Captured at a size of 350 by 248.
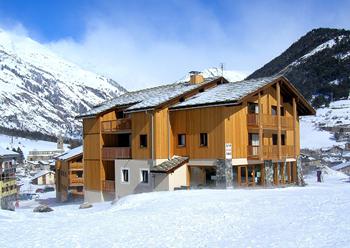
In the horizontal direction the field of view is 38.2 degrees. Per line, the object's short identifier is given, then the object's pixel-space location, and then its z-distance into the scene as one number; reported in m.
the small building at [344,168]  77.31
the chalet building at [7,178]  64.50
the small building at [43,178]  120.94
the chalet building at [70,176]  62.62
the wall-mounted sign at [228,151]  35.59
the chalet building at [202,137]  36.47
